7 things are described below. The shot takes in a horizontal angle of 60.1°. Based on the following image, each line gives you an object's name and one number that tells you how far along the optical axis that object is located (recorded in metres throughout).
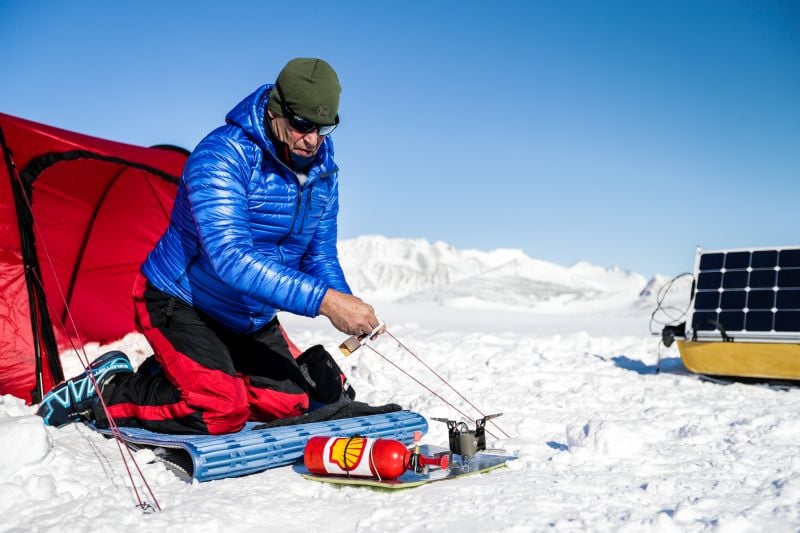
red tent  4.62
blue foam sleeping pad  3.01
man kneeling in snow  3.15
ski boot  3.87
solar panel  5.43
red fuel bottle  2.84
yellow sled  5.18
